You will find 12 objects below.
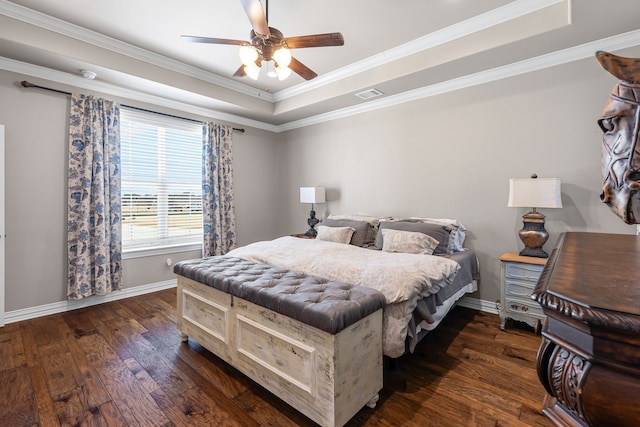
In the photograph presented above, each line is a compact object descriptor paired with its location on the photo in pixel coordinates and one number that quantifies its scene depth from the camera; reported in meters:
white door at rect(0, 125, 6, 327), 2.84
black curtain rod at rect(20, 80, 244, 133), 2.99
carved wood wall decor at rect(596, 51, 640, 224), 0.46
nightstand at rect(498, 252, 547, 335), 2.65
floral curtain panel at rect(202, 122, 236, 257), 4.47
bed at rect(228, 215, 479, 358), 1.94
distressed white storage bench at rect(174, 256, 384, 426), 1.55
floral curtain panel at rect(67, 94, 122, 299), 3.28
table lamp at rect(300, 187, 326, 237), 4.55
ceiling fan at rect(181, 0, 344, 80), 2.15
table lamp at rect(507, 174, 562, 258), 2.62
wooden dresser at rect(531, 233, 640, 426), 0.33
